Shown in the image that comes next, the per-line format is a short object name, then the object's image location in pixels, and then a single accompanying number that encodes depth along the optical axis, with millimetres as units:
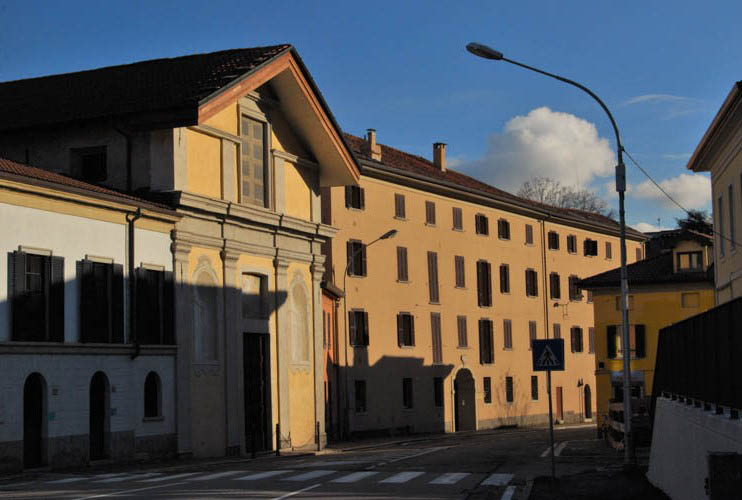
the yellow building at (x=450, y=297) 57062
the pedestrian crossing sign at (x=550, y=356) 22125
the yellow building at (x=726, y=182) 30172
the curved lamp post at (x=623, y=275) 24406
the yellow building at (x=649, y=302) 58000
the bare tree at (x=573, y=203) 99500
